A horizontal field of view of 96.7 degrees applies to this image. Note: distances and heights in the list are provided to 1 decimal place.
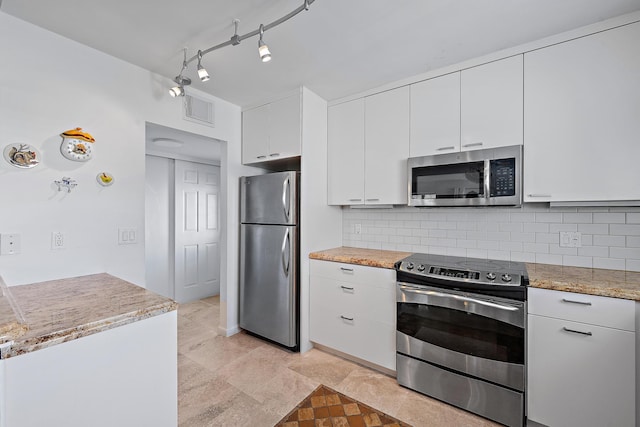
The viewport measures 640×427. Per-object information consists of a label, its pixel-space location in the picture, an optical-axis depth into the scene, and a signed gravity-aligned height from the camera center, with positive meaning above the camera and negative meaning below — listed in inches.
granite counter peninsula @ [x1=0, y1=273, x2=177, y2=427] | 37.4 -22.3
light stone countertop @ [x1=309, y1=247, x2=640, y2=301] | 58.1 -15.2
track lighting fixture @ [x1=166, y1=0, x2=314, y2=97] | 59.2 +40.4
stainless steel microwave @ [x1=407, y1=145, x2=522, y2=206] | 77.3 +10.1
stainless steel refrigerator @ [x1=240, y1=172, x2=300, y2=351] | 102.4 -17.1
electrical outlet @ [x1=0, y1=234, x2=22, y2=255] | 64.6 -7.6
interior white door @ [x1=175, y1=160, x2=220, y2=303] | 158.4 -11.4
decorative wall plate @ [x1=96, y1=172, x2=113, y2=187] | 78.8 +9.1
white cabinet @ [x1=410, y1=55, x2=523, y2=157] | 79.0 +30.9
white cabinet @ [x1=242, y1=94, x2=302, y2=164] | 104.3 +31.5
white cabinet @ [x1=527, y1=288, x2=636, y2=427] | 57.1 -31.3
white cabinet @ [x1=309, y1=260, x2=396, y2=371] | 87.2 -32.6
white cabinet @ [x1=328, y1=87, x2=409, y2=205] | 97.7 +23.1
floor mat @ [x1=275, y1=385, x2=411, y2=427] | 69.3 -51.5
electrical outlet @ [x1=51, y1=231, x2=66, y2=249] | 71.3 -7.3
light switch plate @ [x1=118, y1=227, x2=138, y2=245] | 83.2 -7.3
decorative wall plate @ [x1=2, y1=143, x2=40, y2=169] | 65.6 +13.1
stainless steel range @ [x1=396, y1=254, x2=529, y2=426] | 66.9 -31.4
